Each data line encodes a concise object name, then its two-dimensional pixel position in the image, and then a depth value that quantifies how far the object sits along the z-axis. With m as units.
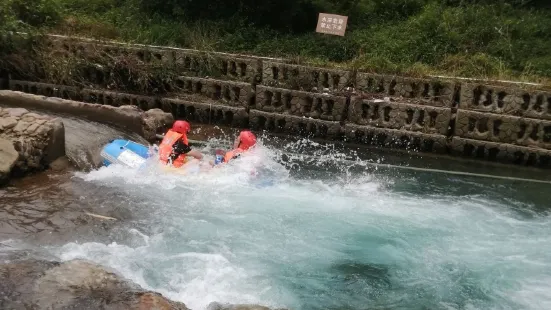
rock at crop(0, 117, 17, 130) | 8.44
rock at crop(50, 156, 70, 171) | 8.84
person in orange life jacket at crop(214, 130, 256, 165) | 9.11
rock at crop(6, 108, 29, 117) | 8.78
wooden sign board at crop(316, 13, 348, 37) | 12.95
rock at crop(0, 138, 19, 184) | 7.89
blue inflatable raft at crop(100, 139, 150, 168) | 9.09
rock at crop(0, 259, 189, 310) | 4.95
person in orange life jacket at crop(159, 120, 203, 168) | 8.98
